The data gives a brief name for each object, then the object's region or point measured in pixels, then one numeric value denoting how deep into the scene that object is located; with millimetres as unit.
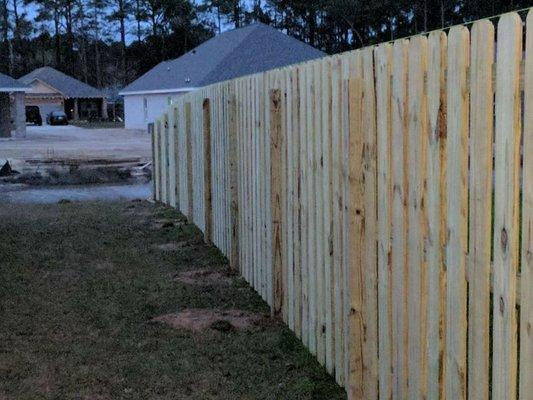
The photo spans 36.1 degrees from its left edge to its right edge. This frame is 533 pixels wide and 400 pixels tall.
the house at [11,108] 42812
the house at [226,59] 42031
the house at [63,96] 72812
